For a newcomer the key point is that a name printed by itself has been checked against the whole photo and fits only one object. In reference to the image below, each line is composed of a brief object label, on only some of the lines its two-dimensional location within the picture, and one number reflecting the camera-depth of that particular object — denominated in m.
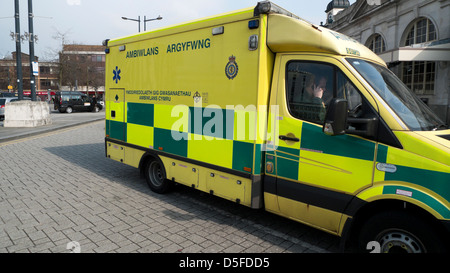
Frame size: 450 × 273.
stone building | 15.24
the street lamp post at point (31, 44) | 14.46
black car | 27.23
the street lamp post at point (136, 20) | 26.26
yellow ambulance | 2.88
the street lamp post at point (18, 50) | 14.09
